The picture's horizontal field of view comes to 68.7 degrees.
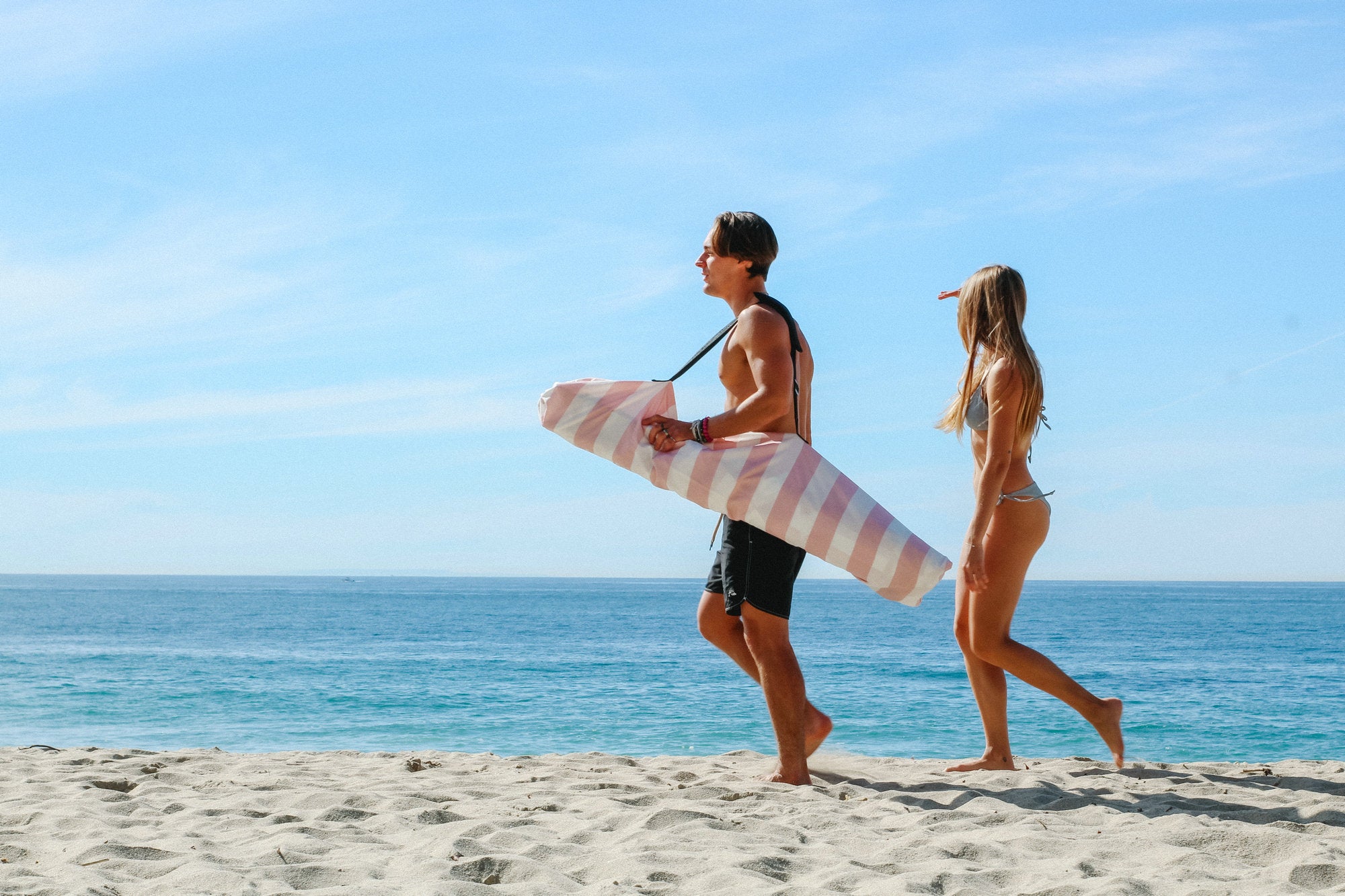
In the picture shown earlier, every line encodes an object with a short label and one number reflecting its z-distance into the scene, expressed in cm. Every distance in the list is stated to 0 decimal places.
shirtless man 371
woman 392
